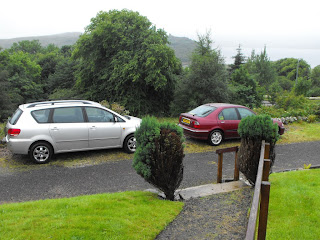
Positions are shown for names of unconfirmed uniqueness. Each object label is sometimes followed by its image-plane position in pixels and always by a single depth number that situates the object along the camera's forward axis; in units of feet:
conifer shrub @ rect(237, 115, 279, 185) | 18.60
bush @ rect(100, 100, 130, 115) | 41.81
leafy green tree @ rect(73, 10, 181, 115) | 72.23
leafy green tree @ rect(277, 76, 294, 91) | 231.30
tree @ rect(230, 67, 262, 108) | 88.97
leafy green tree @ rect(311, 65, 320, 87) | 232.53
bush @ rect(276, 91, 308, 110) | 62.55
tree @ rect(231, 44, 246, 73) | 177.24
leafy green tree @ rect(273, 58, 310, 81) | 270.67
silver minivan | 24.88
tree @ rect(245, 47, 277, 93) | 172.45
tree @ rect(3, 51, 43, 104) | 147.33
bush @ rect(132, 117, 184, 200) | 16.46
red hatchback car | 32.78
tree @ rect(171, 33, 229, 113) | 66.23
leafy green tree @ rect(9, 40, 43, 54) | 340.35
